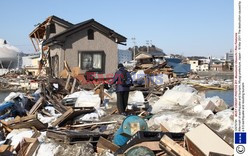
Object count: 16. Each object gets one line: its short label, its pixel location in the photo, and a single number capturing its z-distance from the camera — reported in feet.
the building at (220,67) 245.24
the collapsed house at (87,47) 67.10
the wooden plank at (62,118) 27.90
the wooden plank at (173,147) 15.89
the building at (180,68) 151.94
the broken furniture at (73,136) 21.74
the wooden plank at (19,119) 26.20
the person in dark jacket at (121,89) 31.30
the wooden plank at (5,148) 21.07
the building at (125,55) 264.50
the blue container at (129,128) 21.01
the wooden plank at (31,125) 26.04
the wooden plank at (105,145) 20.44
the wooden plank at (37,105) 33.04
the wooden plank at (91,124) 27.40
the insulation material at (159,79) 57.61
